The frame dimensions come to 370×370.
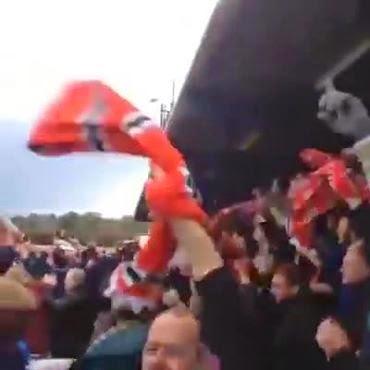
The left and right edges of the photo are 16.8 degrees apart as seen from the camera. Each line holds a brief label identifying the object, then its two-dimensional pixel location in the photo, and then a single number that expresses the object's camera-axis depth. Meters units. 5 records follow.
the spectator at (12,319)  3.05
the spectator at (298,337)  3.56
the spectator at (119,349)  2.78
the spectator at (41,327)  5.39
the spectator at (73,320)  5.44
